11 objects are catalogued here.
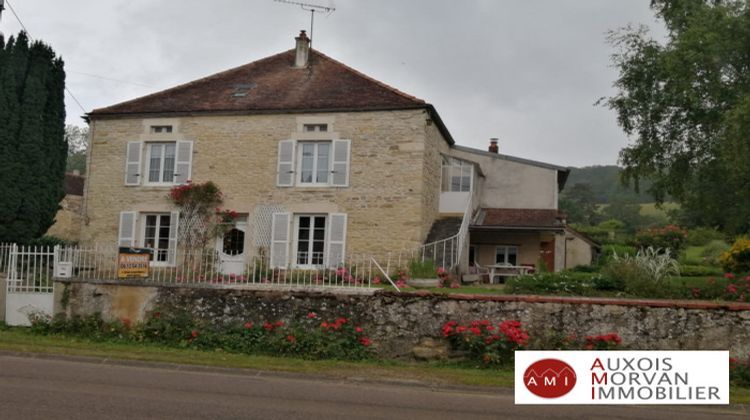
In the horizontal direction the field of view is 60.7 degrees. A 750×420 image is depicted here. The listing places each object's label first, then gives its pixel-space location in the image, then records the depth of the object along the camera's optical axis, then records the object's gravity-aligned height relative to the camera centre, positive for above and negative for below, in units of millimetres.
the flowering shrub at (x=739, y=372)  9227 -1335
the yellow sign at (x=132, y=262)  12109 -202
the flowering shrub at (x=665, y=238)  29000 +1770
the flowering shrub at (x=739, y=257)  17391 +635
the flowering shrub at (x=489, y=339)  9922 -1107
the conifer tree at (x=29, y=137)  15625 +2781
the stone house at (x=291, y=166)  18422 +2832
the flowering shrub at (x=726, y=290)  12386 -219
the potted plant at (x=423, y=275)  15922 -231
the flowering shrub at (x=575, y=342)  9977 -1083
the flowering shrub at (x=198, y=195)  19266 +1792
